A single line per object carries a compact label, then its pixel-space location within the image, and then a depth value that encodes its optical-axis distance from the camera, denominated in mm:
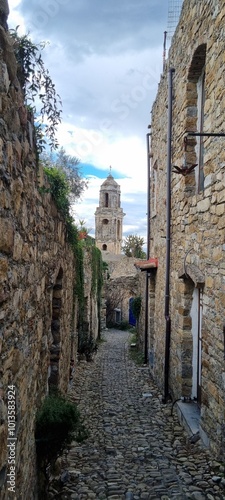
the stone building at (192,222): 4219
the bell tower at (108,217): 42750
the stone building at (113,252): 21562
